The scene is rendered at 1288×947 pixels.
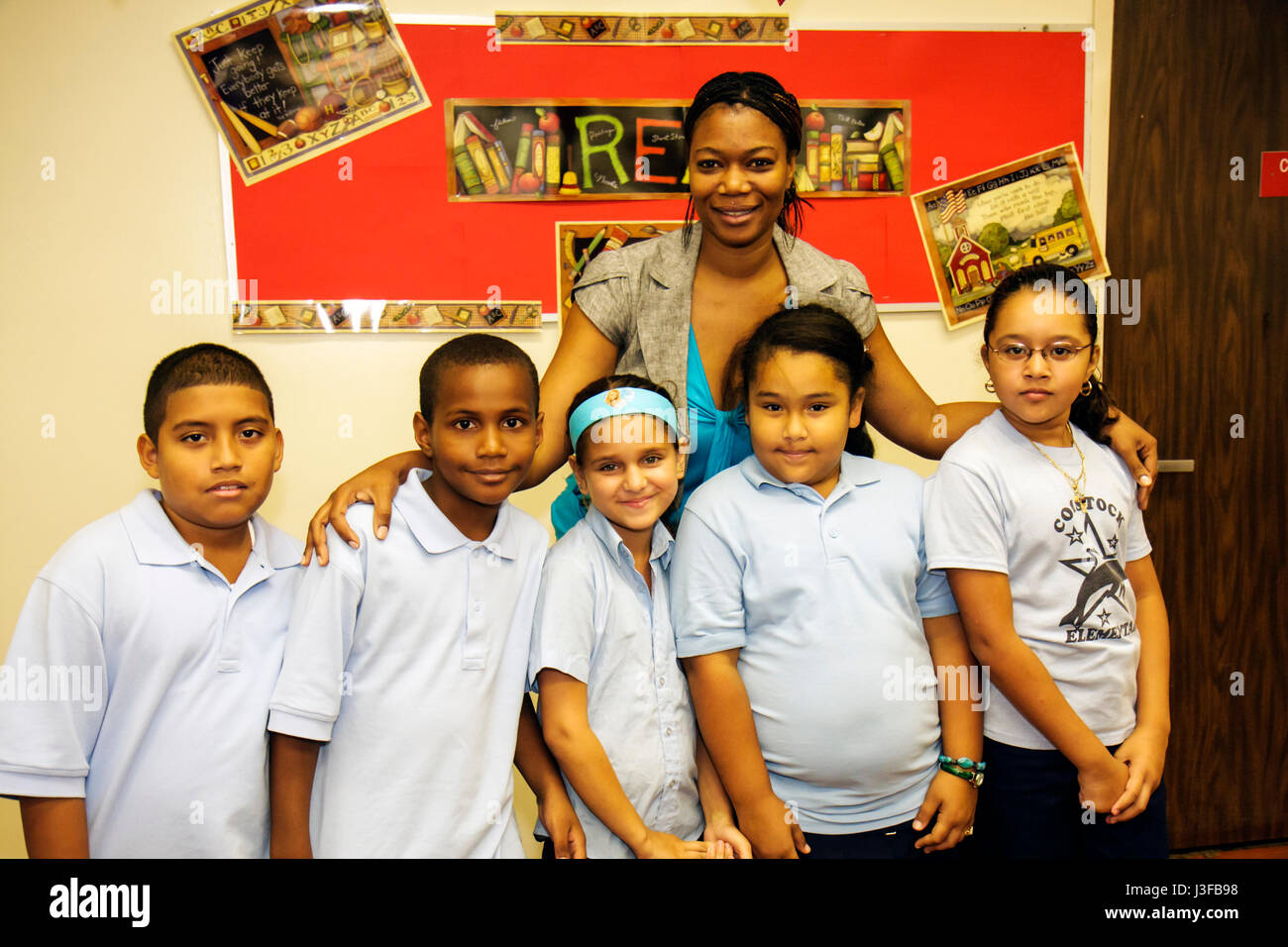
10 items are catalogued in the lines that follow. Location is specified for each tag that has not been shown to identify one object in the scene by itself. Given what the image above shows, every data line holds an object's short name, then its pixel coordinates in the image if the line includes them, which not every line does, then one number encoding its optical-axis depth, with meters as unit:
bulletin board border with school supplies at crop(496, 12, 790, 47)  2.09
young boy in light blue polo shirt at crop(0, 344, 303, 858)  1.10
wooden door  2.29
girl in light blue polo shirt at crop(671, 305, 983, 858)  1.24
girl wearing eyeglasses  1.28
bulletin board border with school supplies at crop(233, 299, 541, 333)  2.10
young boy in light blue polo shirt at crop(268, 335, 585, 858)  1.17
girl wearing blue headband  1.22
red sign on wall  2.35
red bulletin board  2.09
